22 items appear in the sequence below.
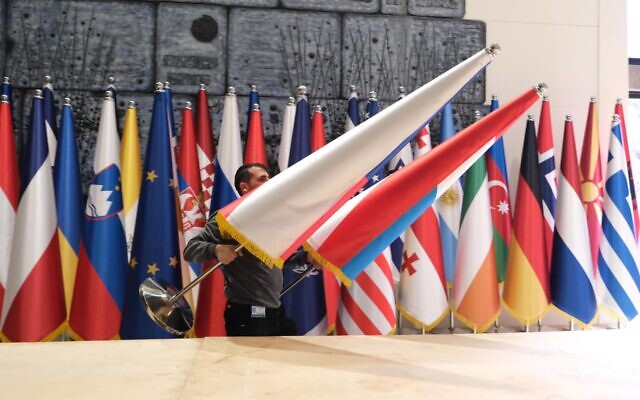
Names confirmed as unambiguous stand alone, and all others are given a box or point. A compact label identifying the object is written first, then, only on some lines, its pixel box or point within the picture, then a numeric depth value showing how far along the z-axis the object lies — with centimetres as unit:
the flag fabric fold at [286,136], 390
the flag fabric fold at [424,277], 373
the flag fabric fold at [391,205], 216
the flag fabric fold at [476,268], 375
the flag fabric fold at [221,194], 354
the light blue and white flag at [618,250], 389
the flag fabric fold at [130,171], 365
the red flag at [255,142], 382
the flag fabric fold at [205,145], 382
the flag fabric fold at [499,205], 397
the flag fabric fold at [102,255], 348
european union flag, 345
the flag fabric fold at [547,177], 397
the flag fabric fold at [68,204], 357
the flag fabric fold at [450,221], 391
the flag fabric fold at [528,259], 381
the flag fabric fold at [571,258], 382
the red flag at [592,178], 403
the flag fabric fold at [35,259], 340
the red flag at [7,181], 350
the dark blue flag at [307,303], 362
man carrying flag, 289
